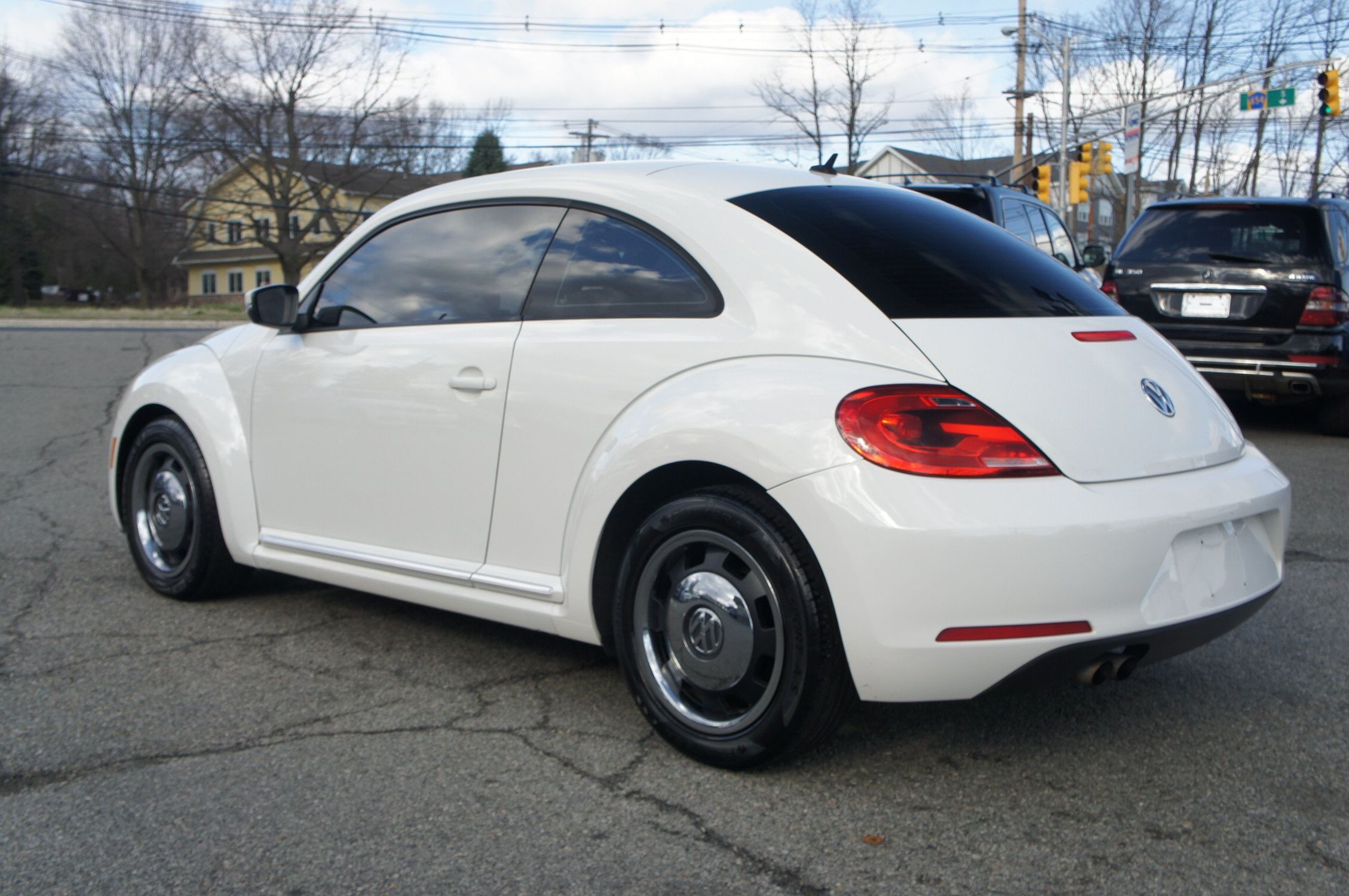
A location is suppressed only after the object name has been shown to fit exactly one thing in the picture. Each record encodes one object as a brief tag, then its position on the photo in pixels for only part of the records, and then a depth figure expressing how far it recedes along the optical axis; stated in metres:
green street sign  26.08
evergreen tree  57.31
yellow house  52.84
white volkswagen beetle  2.74
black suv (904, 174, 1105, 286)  9.95
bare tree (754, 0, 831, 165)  43.19
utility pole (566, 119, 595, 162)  50.61
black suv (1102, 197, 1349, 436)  9.02
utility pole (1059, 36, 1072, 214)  33.50
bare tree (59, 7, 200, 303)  51.06
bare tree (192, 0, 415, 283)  48.59
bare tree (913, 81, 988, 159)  52.22
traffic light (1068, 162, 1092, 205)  30.23
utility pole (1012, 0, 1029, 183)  34.66
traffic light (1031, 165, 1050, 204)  29.91
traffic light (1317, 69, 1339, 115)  23.89
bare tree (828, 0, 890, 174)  42.84
